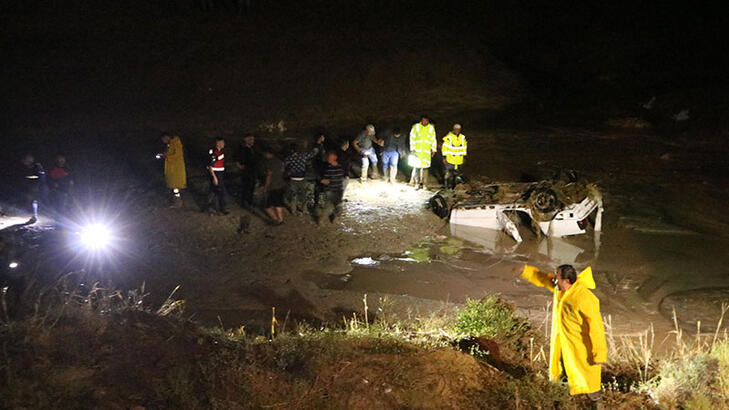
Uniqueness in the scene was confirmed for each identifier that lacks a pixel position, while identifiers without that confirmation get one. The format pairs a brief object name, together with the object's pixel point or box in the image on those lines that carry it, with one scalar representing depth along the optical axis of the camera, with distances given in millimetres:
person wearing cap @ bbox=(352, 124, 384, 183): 14875
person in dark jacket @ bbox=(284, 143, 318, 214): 12133
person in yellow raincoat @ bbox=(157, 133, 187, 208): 12523
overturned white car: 12250
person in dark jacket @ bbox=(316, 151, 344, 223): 12445
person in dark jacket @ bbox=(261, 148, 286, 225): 12414
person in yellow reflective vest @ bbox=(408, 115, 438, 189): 14453
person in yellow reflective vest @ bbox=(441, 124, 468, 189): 14477
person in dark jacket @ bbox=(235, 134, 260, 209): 12634
